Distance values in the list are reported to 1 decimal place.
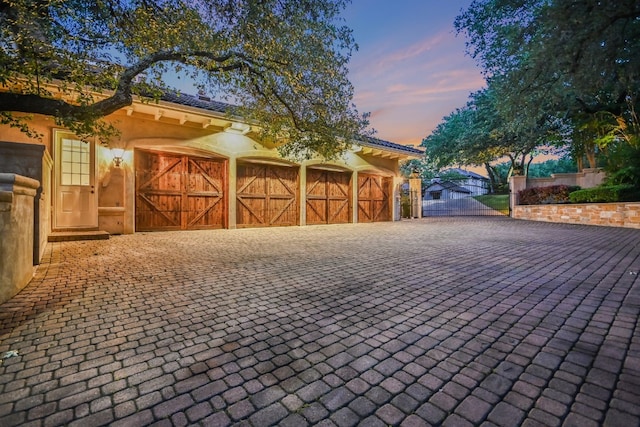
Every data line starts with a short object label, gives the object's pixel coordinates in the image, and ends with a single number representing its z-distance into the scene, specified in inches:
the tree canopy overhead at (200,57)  148.4
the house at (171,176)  273.3
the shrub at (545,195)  525.0
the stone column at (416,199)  662.5
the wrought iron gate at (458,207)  850.1
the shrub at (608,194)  406.0
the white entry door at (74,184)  281.3
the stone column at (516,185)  605.9
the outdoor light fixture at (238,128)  366.7
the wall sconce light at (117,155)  309.0
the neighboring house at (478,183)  1147.9
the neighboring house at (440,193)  1424.5
